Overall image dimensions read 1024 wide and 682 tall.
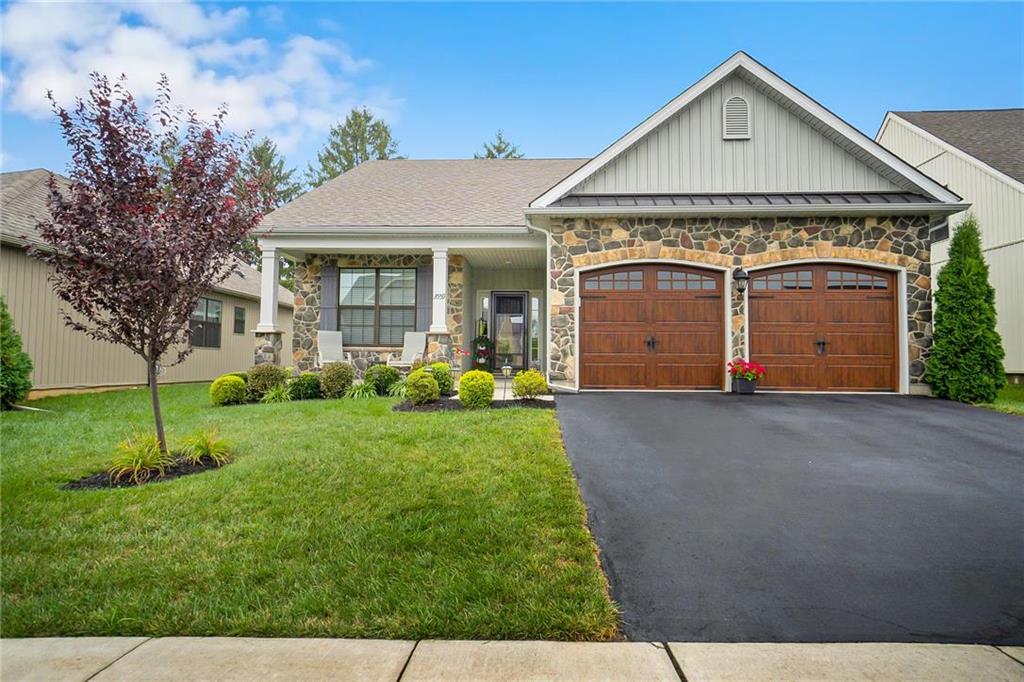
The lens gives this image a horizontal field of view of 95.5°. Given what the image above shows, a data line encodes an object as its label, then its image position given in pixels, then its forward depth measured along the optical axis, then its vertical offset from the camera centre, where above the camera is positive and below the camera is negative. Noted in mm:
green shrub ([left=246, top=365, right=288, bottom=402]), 8352 -716
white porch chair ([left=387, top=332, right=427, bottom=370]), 9984 -94
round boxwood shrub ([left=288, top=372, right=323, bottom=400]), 8344 -832
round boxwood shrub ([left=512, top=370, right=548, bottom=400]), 7113 -647
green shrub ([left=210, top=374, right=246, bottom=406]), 7914 -852
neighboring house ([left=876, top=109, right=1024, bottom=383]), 10727 +4388
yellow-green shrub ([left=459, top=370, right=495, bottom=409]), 6680 -691
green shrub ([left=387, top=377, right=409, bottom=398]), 8398 -861
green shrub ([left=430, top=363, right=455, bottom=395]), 8094 -627
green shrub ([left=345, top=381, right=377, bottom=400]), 8242 -884
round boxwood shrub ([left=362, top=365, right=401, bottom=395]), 8680 -667
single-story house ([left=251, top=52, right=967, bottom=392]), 8297 +1749
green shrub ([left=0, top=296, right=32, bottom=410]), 7484 -452
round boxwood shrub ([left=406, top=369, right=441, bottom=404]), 7066 -704
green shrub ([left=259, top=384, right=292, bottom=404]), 8203 -968
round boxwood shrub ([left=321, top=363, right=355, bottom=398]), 8305 -683
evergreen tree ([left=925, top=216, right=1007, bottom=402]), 7570 +257
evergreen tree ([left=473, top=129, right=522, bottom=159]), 29359 +12295
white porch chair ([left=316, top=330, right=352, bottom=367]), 9984 -111
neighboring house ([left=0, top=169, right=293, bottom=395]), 8727 +304
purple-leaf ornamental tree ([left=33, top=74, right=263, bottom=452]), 3924 +1111
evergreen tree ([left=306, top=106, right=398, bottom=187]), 27984 +11967
